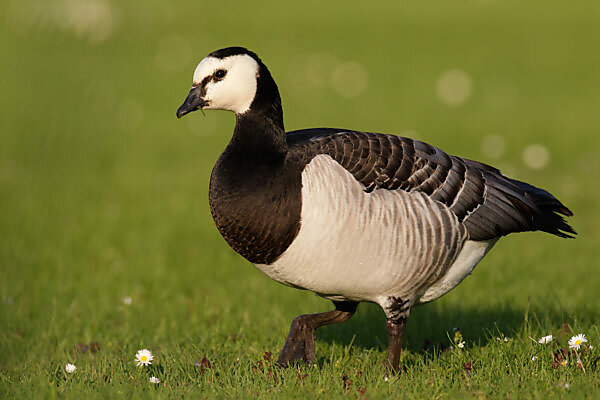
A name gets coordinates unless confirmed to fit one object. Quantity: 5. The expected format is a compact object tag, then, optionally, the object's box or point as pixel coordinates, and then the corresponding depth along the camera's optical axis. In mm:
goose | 10953
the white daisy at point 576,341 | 11617
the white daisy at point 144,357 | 11469
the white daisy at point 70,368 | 11414
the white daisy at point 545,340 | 12219
